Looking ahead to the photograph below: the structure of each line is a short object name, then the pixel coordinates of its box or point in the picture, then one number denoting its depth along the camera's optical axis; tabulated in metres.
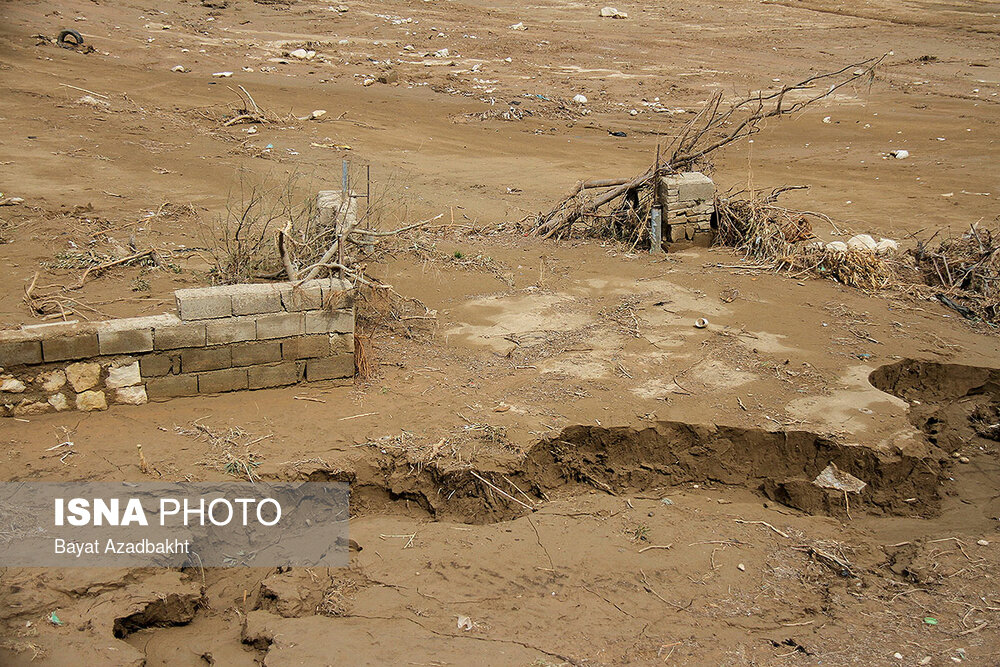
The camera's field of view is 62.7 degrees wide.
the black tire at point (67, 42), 17.12
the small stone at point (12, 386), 5.27
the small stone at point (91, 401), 5.50
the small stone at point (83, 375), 5.42
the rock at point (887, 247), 8.72
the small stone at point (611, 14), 23.48
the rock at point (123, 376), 5.53
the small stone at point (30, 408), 5.36
